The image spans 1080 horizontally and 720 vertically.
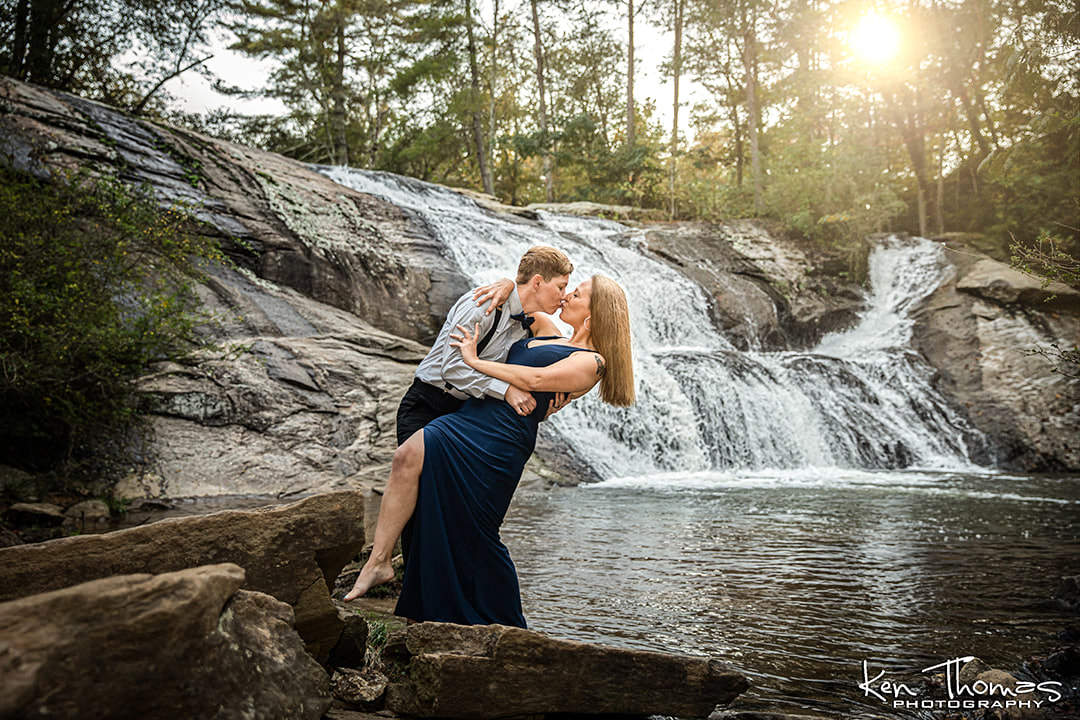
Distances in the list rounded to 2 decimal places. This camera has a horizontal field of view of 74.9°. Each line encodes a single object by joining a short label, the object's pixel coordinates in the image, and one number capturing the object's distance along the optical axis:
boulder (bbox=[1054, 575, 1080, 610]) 4.37
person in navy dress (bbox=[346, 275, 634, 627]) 2.92
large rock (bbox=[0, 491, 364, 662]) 2.19
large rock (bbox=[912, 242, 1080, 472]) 13.37
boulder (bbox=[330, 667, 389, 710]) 2.36
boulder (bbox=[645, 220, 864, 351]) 17.03
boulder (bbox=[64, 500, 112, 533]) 6.79
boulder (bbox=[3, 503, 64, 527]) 6.74
